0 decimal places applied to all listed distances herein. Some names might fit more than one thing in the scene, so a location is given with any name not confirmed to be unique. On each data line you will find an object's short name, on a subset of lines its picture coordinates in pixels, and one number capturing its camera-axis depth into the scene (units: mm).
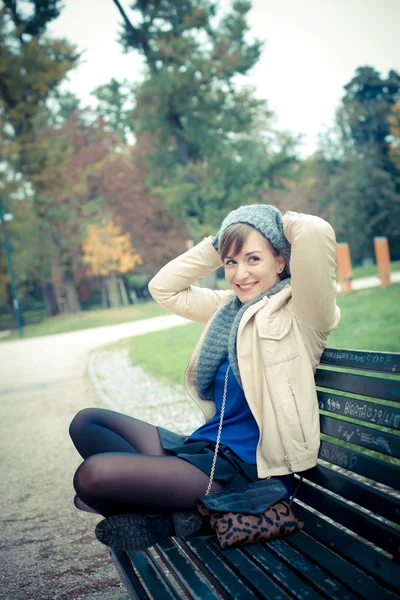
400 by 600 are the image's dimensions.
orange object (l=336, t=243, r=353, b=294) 15722
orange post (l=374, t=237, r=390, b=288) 15633
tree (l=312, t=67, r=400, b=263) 38906
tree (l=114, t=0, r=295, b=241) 21328
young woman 2211
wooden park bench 1797
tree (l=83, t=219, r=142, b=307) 30203
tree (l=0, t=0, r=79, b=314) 24703
